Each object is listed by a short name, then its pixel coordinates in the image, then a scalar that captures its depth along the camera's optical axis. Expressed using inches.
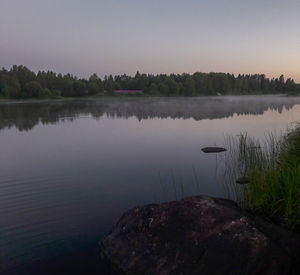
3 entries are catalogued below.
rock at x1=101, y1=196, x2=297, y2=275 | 214.8
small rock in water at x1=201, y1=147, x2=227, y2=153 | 730.3
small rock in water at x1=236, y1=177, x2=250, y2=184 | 445.7
